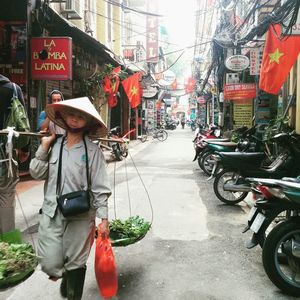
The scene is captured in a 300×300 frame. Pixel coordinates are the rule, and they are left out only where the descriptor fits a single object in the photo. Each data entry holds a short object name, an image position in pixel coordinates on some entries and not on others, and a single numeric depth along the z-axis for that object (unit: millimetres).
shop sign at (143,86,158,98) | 27219
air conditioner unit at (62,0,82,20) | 12633
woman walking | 2889
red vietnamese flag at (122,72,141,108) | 16375
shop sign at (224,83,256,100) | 12680
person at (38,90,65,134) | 5223
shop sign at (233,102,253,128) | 14516
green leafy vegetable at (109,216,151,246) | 4105
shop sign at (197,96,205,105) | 34812
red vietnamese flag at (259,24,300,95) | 6898
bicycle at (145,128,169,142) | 26467
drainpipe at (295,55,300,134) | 8320
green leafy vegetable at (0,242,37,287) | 2711
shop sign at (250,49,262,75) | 11328
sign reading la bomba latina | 9422
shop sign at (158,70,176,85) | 29984
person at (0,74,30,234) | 3623
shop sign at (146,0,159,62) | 28047
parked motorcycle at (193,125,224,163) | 11758
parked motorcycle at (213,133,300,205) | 6094
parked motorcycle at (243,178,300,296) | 3527
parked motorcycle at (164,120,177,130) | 47344
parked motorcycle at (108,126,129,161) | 14055
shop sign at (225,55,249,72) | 12469
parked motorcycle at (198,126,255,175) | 8852
